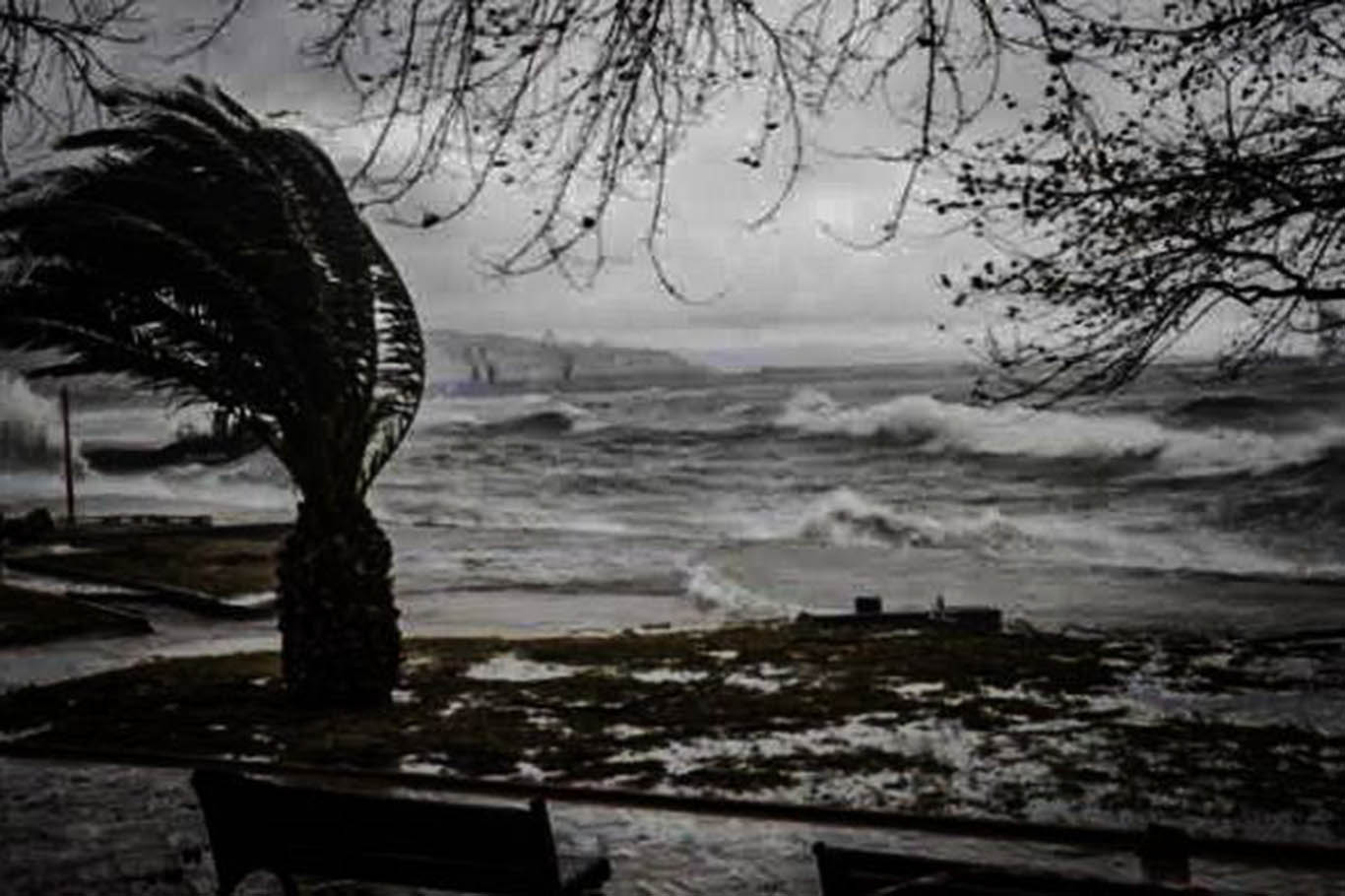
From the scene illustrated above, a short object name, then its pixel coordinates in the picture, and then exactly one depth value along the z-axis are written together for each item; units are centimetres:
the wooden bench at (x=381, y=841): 399
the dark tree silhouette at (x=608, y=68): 409
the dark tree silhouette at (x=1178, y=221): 647
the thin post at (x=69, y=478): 2431
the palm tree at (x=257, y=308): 904
